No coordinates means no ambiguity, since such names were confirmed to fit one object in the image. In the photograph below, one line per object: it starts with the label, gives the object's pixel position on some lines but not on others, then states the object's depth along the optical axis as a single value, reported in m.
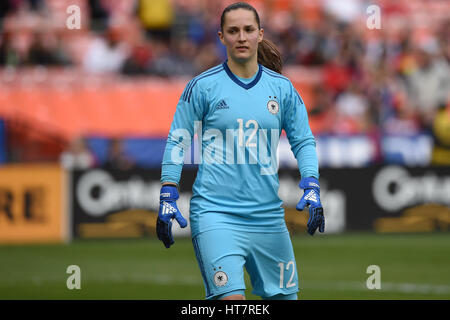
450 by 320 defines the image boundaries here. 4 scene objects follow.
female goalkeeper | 6.29
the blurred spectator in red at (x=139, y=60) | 20.48
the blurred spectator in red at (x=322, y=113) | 20.36
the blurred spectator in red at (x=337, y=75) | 21.03
